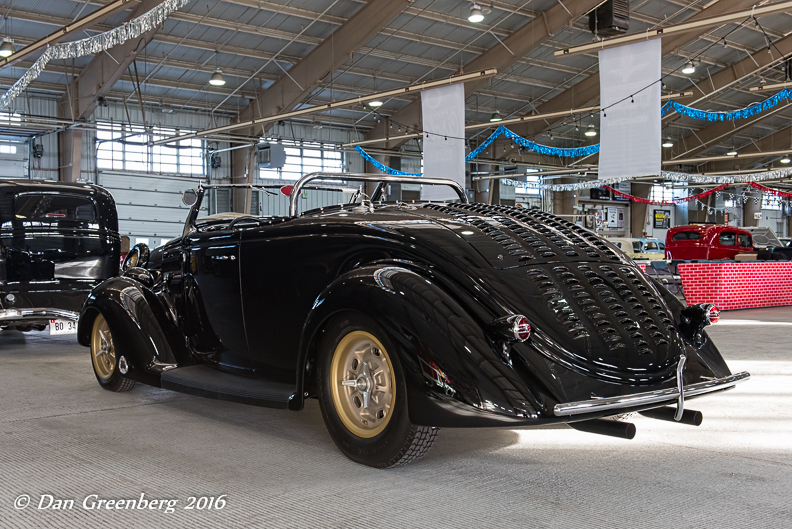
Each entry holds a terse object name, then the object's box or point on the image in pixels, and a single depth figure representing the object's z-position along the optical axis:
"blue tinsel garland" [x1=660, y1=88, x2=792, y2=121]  18.44
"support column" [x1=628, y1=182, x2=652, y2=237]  41.62
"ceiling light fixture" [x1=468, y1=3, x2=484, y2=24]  17.06
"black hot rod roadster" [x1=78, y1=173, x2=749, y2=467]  2.92
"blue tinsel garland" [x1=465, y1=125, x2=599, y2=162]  23.44
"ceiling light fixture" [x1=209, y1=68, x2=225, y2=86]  19.69
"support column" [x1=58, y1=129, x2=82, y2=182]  23.81
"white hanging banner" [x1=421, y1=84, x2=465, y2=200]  15.86
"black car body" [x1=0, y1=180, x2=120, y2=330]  7.58
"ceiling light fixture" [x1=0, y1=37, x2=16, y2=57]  16.30
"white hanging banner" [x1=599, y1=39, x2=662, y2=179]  12.52
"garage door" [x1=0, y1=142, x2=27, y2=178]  24.33
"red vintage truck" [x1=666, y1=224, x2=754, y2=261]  24.30
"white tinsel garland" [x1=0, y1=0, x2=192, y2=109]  10.60
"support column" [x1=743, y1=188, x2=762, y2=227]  46.97
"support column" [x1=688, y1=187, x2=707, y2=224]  44.81
